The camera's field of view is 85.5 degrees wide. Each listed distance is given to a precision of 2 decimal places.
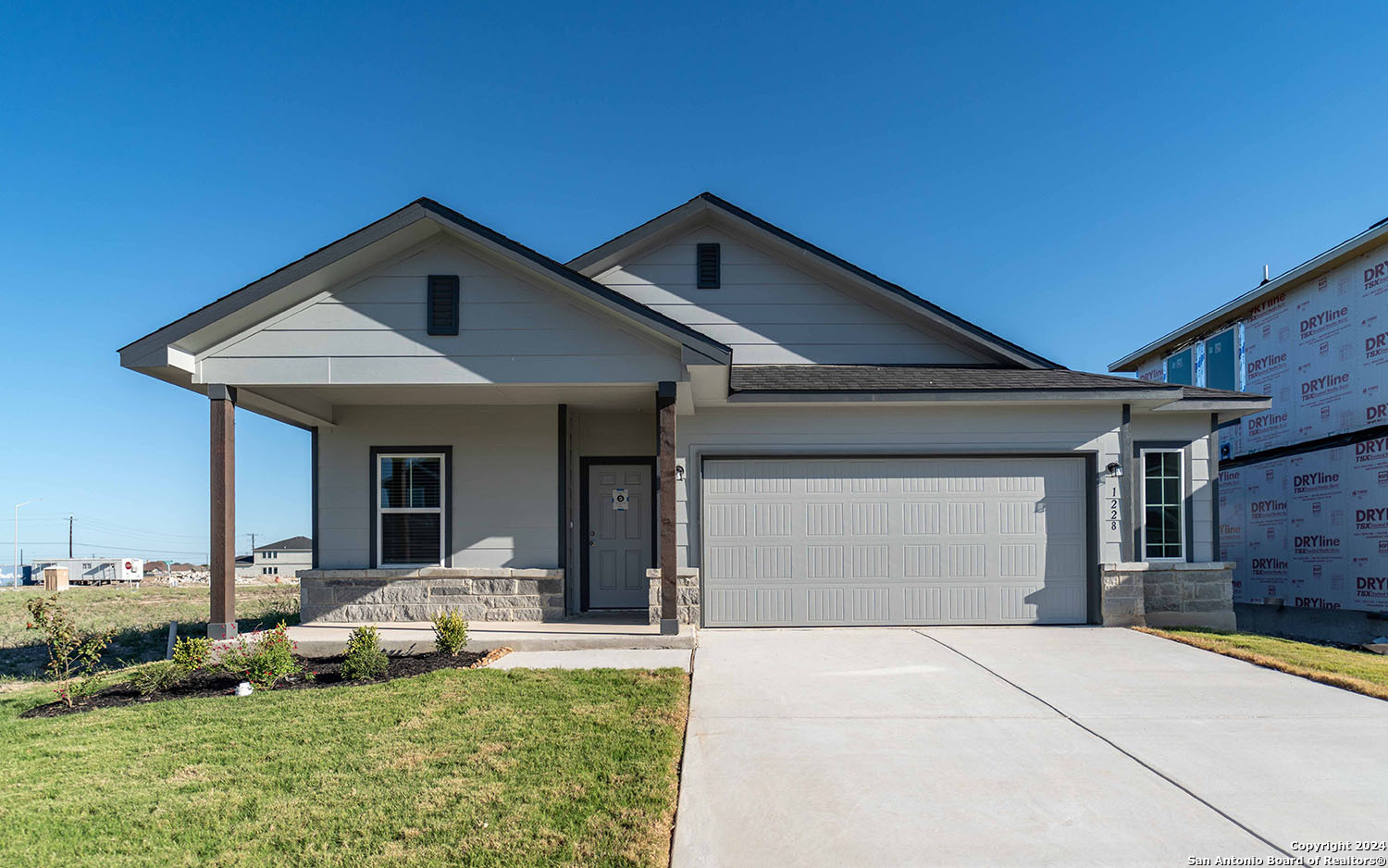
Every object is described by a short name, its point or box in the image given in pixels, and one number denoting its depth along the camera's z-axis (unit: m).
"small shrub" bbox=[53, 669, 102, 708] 6.33
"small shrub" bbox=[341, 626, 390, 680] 6.82
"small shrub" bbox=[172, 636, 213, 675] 6.70
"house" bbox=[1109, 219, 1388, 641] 10.76
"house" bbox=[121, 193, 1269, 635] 9.23
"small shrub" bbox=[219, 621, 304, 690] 6.64
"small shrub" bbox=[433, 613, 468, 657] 7.77
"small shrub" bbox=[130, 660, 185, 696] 6.55
